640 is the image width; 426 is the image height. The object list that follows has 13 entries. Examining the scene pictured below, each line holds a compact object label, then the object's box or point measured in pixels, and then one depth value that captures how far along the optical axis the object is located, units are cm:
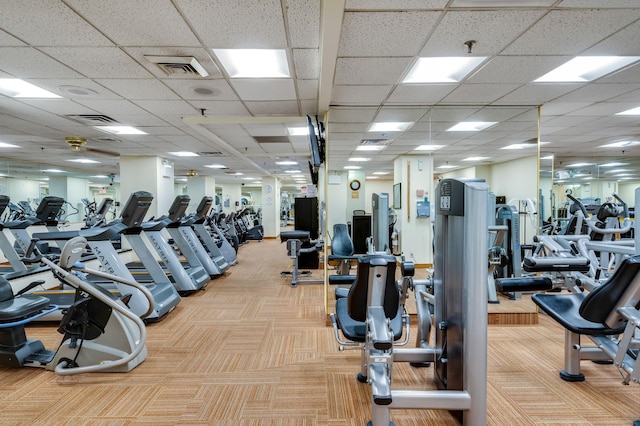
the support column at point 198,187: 1311
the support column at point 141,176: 804
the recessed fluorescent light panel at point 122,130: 542
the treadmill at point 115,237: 365
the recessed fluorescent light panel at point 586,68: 307
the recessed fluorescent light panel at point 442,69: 305
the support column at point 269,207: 1343
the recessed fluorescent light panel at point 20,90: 355
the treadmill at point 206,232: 637
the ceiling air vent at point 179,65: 292
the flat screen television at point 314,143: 432
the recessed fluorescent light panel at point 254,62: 289
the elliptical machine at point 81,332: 275
